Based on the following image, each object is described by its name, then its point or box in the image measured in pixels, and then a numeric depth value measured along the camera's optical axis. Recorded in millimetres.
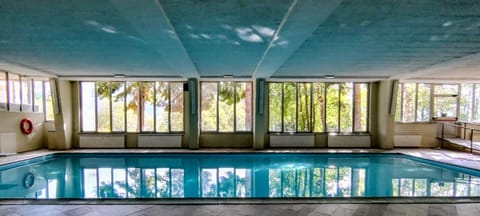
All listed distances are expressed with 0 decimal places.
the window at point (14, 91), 8422
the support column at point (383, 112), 9312
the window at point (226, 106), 9898
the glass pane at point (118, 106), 9812
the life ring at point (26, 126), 8656
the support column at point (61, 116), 9031
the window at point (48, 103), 9750
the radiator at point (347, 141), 9805
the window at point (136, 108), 9812
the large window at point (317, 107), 9953
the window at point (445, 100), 10062
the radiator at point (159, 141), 9586
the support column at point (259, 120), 9156
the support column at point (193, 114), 9164
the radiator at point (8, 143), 7954
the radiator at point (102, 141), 9570
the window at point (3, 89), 8117
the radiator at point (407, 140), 9844
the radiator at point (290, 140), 9656
